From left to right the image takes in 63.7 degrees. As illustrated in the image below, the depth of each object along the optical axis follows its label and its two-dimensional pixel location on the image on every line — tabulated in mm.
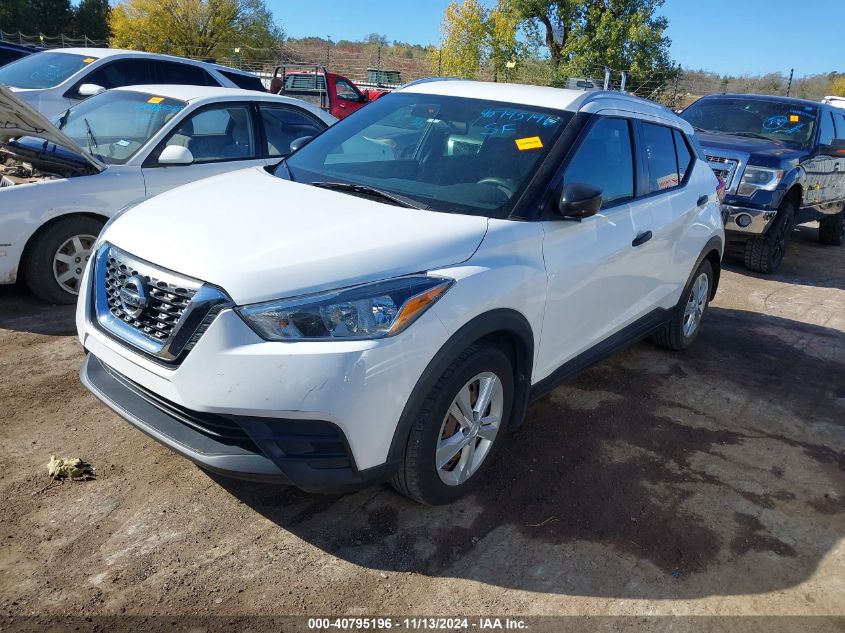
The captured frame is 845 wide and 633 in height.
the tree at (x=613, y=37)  28242
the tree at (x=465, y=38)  33594
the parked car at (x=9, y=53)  13172
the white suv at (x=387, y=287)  2455
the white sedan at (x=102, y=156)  4910
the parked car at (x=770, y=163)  7934
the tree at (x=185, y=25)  34438
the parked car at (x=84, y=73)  8375
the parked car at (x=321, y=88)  15641
